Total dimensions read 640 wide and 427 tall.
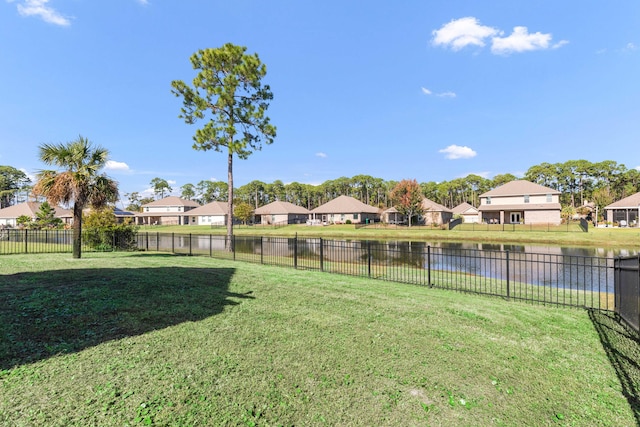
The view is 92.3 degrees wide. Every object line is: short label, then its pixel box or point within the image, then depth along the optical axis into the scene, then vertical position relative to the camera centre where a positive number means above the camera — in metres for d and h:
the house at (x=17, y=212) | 57.96 +1.21
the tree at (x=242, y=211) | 57.91 +1.04
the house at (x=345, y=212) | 59.12 +0.74
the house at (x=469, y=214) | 59.85 +0.14
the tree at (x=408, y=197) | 45.91 +2.72
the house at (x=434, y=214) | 51.24 +0.17
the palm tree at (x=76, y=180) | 11.78 +1.48
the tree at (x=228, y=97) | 21.83 +8.94
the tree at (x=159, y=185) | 109.00 +11.45
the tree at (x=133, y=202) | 111.94 +5.64
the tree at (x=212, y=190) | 104.75 +9.26
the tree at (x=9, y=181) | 80.56 +10.52
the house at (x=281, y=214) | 64.38 +0.50
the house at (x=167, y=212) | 73.62 +1.31
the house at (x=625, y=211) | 41.78 +0.39
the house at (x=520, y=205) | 43.84 +1.46
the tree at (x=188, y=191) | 108.12 +9.16
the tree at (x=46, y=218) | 45.04 +0.00
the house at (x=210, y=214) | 67.25 +0.59
